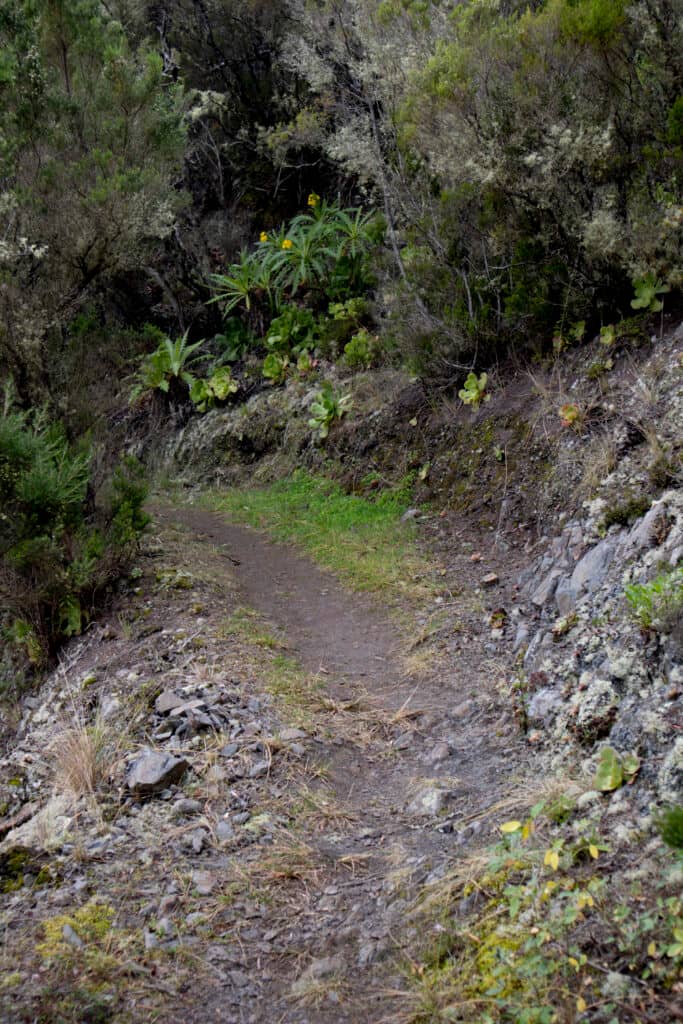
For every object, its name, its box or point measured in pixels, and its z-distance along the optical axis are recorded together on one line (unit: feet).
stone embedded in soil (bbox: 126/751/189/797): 12.67
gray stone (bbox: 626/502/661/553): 14.60
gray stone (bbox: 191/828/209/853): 11.33
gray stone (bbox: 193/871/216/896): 10.42
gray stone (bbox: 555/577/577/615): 15.62
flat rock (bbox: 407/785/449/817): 11.40
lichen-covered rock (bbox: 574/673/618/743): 10.85
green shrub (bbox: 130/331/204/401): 41.09
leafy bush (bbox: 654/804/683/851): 6.84
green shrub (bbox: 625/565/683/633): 11.05
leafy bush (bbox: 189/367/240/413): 38.96
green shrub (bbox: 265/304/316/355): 38.06
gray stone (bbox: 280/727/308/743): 13.63
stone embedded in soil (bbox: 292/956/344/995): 8.65
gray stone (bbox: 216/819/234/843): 11.49
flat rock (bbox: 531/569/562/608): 16.65
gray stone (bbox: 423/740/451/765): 12.92
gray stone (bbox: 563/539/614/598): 15.51
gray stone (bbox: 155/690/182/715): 14.61
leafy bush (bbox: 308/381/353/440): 32.45
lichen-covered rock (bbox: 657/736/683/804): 8.65
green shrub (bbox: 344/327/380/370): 33.83
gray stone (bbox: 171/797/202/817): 12.17
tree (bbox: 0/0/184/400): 20.20
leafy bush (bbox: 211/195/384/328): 37.60
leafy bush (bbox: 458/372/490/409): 25.43
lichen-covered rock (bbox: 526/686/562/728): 12.29
